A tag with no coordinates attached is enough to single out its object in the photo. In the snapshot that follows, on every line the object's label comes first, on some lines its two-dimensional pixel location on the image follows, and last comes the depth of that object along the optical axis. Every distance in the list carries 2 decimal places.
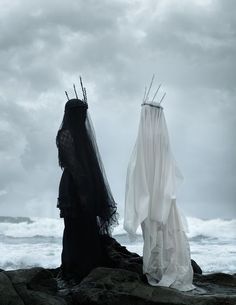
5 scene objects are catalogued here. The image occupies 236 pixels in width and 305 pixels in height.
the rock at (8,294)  6.50
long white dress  7.32
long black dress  7.89
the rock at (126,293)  6.61
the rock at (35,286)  6.66
